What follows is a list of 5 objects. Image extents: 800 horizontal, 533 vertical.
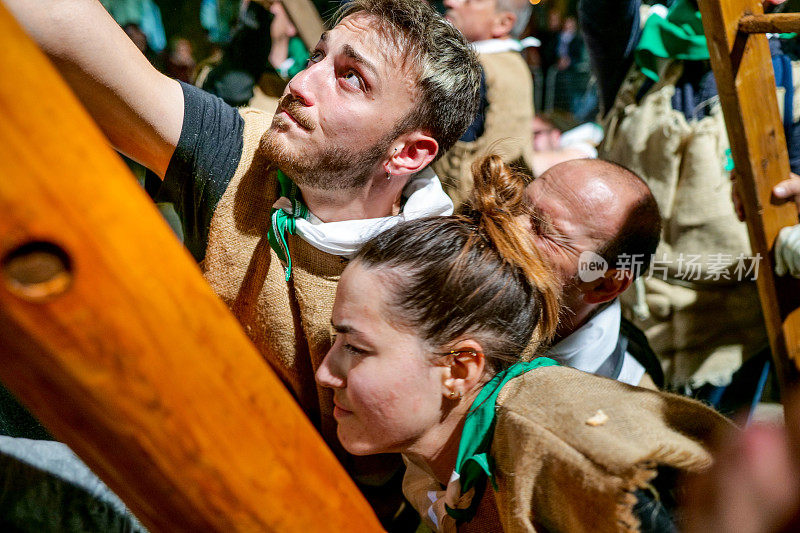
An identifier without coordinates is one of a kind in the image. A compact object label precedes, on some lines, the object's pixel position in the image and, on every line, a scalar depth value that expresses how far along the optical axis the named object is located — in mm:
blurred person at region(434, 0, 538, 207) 2520
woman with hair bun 766
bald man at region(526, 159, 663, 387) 1354
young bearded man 1175
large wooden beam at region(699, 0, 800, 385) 1276
